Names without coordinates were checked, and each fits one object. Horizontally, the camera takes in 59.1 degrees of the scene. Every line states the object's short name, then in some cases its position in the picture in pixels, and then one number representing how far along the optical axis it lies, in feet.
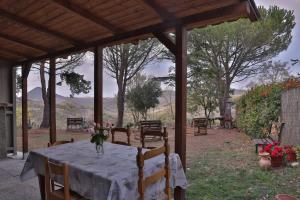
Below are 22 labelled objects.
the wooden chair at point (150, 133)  10.64
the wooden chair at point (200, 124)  34.11
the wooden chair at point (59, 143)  10.86
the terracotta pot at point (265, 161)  15.60
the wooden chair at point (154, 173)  7.07
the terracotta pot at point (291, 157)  16.37
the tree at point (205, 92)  44.88
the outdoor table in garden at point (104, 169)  7.01
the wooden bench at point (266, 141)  20.02
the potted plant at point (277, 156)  15.89
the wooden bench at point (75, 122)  42.01
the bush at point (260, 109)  23.32
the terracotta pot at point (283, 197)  8.45
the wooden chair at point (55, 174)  6.71
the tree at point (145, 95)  40.81
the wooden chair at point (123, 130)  12.14
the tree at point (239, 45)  39.11
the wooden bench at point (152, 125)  31.94
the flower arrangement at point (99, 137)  9.46
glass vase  9.60
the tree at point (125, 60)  41.68
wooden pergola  9.34
